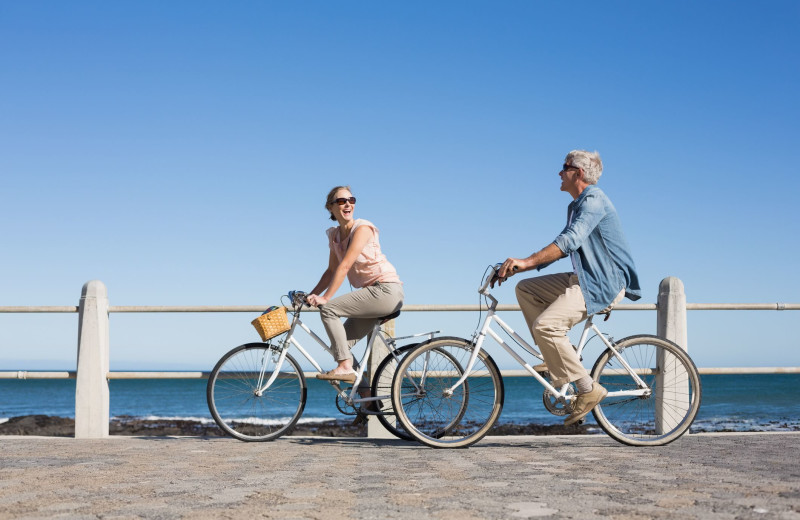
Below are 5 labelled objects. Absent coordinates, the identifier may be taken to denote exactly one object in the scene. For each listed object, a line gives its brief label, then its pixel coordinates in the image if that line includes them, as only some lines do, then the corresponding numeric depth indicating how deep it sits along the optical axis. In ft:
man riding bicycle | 15.98
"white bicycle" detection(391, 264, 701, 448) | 16.78
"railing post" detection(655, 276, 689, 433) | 18.65
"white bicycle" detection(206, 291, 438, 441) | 18.20
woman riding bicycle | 17.74
